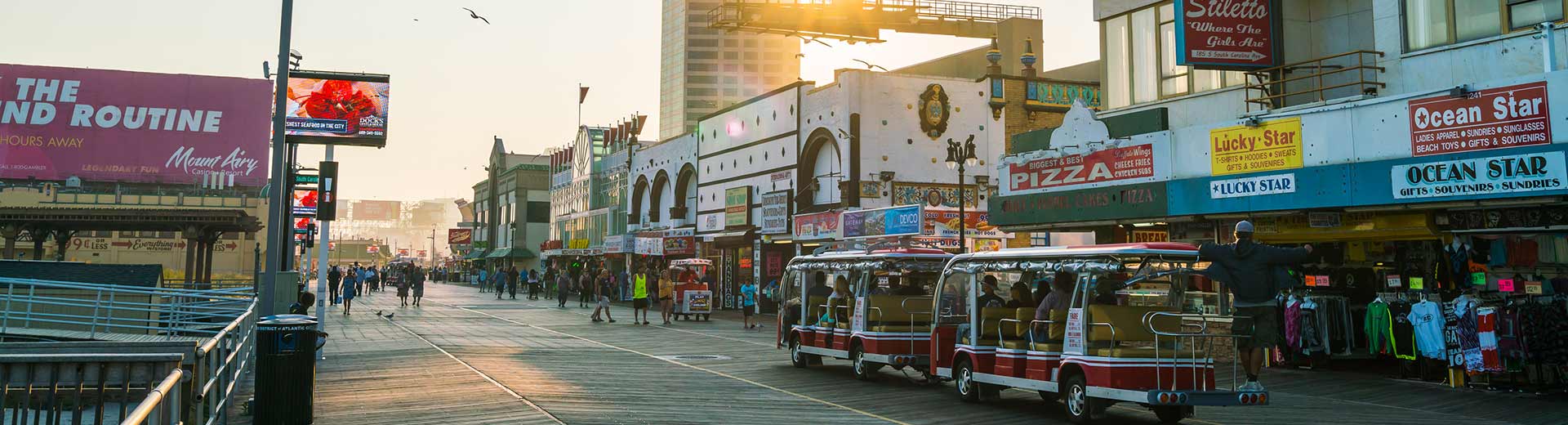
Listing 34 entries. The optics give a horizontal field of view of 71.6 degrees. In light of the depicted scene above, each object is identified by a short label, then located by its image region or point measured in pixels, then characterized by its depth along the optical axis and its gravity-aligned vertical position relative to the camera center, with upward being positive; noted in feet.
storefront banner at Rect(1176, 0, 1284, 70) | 59.98 +14.09
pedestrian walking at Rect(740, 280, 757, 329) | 103.55 -1.87
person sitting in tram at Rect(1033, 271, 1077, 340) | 42.14 -0.56
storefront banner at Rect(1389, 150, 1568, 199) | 45.88 +4.88
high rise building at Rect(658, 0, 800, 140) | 568.82 +115.15
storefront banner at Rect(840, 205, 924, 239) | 103.55 +6.20
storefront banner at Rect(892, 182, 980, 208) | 120.37 +10.03
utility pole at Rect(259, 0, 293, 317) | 54.34 +6.19
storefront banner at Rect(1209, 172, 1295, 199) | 57.57 +5.43
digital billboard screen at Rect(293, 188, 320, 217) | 123.13 +9.49
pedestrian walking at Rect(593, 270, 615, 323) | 110.93 -0.88
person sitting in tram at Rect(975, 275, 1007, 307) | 47.73 -0.54
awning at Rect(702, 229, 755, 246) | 142.10 +6.18
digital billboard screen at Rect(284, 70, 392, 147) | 94.07 +15.74
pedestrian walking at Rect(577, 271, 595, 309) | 147.64 -0.51
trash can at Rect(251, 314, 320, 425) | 35.63 -2.92
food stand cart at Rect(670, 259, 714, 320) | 115.24 -1.50
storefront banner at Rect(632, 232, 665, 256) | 166.91 +6.32
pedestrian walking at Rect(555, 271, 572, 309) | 144.87 -0.40
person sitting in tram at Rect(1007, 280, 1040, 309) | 46.57 -0.45
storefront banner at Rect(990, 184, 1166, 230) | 66.49 +5.26
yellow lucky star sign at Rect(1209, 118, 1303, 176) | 57.57 +7.53
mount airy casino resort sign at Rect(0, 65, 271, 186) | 143.43 +20.78
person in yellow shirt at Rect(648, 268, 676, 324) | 110.73 -1.36
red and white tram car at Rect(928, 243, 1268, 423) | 36.83 -2.04
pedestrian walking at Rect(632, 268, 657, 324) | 106.68 -0.82
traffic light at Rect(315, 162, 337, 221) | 62.28 +5.11
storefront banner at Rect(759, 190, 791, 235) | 130.11 +8.72
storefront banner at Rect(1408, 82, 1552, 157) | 46.78 +7.40
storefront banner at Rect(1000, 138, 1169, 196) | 66.85 +7.68
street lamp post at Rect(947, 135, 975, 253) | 82.96 +10.17
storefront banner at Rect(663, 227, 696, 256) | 159.63 +6.14
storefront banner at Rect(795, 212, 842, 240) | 117.60 +6.47
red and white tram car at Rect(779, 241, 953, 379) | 53.88 -1.29
